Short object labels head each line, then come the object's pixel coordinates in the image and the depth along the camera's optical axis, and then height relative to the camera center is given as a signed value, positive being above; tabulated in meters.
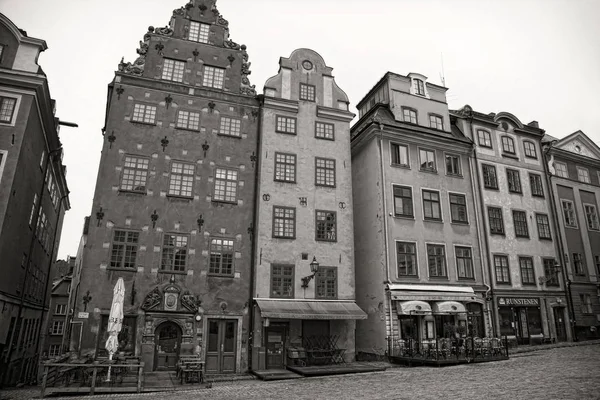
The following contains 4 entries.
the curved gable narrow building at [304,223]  21.58 +5.86
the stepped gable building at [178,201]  19.67 +6.32
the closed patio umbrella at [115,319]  16.11 +0.31
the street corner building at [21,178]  19.12 +7.20
